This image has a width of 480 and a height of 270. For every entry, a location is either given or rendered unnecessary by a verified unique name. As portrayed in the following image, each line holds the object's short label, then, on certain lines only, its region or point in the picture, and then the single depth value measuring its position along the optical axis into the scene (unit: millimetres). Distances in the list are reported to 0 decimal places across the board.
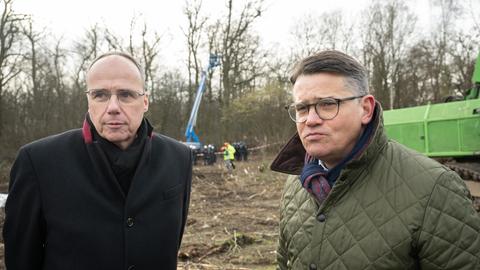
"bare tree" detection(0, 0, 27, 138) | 27770
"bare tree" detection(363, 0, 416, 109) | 31656
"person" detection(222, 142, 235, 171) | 22602
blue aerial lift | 29781
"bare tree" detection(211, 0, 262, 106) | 35781
